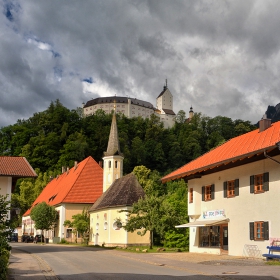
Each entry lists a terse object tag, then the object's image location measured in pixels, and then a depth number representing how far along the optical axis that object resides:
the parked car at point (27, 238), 57.92
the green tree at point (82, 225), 53.03
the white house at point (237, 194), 23.91
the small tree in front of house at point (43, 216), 57.22
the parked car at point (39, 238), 55.78
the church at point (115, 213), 44.12
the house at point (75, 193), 58.69
